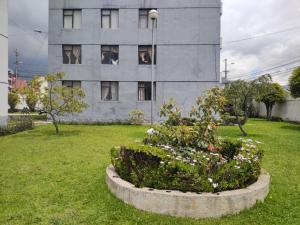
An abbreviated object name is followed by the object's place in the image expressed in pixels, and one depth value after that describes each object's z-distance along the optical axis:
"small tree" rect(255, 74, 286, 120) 18.90
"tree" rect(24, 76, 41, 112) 10.24
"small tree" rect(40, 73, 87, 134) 10.51
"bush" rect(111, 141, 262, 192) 3.35
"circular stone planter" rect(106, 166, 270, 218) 3.16
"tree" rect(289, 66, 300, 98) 12.32
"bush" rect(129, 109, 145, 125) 14.56
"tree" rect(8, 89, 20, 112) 29.64
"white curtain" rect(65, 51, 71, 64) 15.71
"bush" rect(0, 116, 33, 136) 10.43
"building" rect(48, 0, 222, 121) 15.26
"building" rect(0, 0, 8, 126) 10.31
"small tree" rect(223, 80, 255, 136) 10.24
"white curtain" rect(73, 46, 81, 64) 15.72
